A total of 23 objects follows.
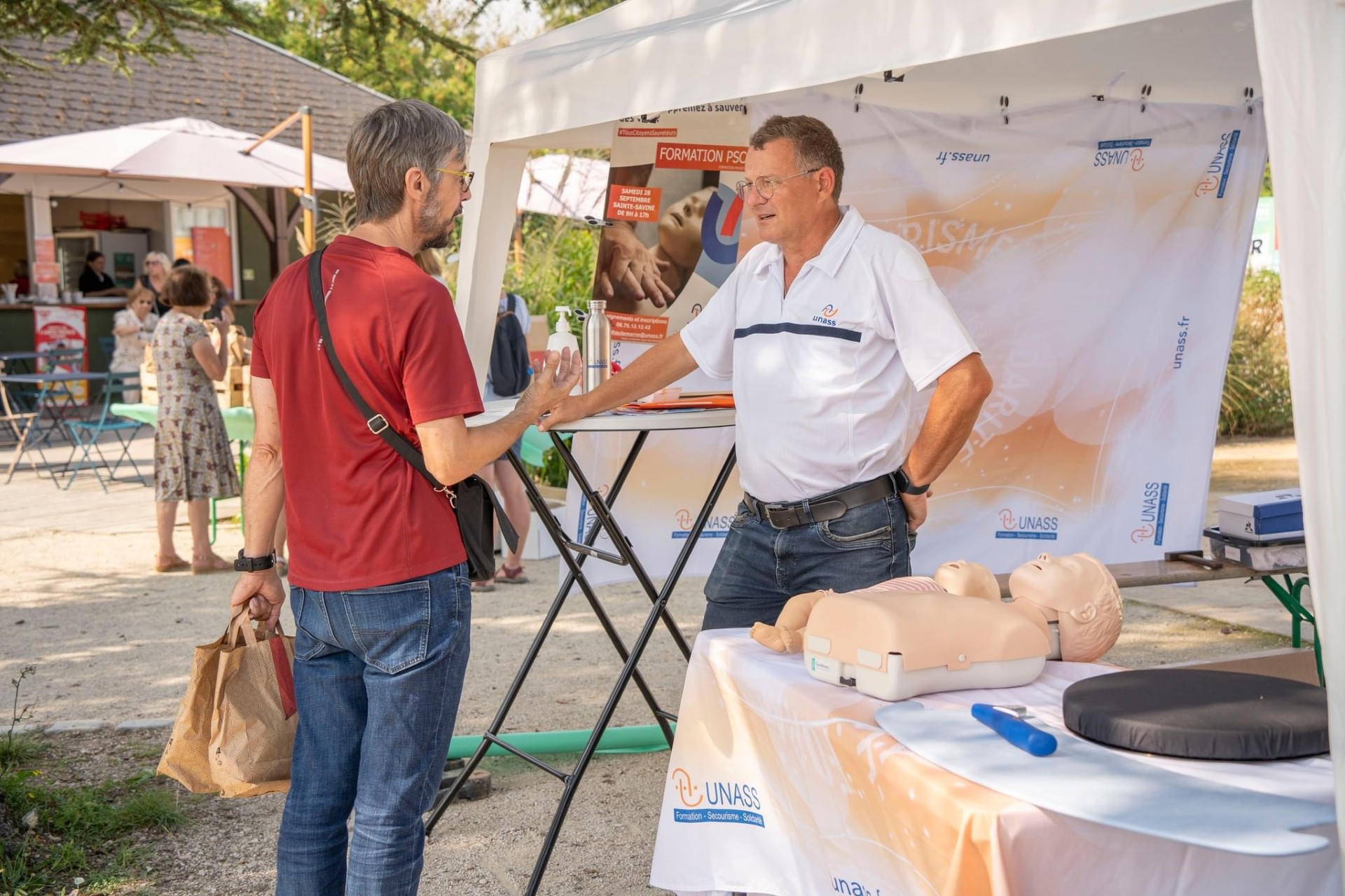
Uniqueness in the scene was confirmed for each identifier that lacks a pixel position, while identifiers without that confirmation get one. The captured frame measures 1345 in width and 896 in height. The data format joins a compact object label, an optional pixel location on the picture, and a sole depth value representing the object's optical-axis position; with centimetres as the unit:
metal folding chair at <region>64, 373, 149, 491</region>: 1023
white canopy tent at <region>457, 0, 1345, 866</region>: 173
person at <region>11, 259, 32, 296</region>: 1562
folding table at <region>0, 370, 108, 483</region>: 1034
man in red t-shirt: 224
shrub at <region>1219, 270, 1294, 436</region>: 1146
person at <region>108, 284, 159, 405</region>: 1220
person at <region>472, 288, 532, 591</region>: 681
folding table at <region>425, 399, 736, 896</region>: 320
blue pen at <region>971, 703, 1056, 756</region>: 173
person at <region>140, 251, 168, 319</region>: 1295
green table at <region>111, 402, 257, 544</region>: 768
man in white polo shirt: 286
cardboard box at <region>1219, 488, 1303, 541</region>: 413
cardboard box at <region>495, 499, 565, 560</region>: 756
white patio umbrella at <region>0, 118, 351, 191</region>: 1106
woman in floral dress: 727
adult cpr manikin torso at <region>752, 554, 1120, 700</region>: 197
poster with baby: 451
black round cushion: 172
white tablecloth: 163
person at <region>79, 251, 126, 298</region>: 1544
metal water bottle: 368
